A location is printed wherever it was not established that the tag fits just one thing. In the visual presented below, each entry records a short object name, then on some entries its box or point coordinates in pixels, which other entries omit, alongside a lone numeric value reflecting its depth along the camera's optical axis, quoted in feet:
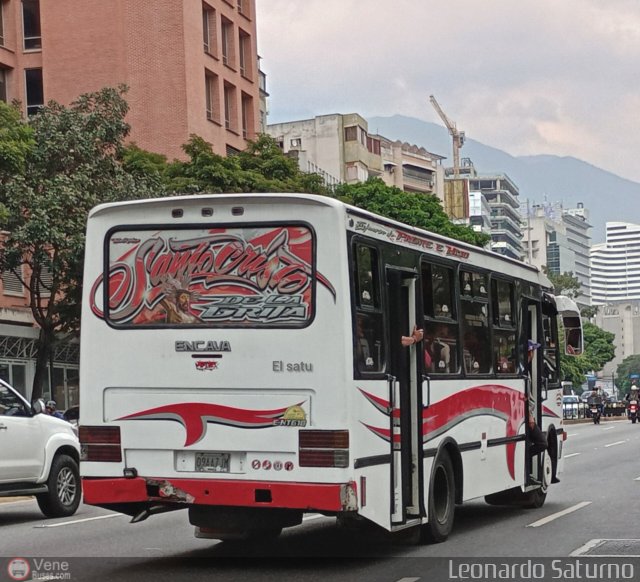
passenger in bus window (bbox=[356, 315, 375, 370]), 34.17
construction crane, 628.77
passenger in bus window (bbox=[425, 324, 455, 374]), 39.70
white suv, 50.34
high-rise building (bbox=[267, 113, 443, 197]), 310.65
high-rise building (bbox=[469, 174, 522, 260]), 606.14
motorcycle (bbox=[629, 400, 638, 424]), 192.34
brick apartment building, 165.58
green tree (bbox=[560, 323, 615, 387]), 349.35
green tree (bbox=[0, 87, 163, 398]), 98.68
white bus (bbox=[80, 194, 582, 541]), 33.22
